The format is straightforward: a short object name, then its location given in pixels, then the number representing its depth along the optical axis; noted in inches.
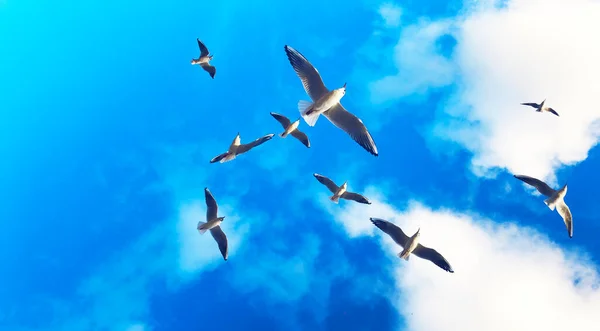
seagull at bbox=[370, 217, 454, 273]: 527.2
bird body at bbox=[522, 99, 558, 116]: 783.1
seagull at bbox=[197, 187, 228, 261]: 597.9
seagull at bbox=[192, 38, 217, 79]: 654.5
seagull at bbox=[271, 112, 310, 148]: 619.1
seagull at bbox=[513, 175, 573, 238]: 599.2
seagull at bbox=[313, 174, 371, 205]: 620.7
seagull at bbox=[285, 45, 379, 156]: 442.6
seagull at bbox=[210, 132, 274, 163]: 588.7
